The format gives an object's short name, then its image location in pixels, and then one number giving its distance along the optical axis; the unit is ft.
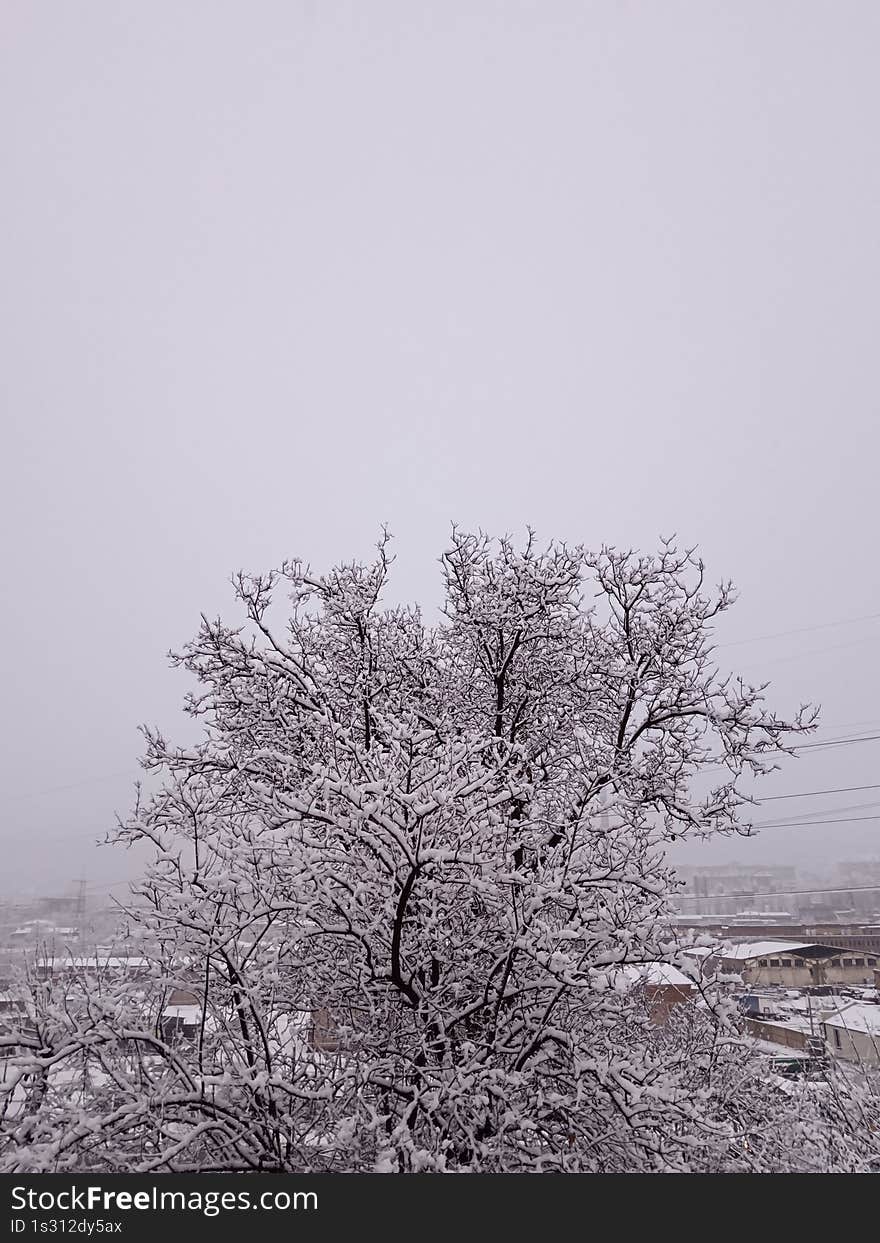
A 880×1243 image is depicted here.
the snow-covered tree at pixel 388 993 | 13.30
